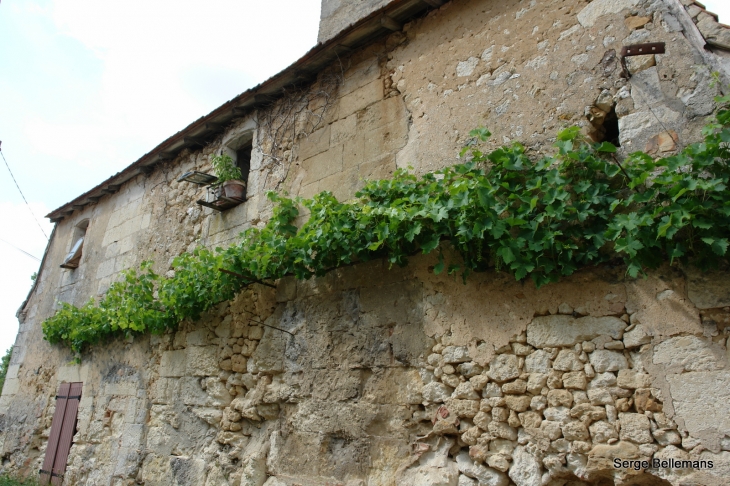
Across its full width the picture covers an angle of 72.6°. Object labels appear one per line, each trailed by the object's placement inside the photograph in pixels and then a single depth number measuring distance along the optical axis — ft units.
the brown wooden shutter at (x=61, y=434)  20.08
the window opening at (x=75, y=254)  25.44
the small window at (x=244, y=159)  19.72
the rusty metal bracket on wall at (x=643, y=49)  9.69
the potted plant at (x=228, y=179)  17.56
